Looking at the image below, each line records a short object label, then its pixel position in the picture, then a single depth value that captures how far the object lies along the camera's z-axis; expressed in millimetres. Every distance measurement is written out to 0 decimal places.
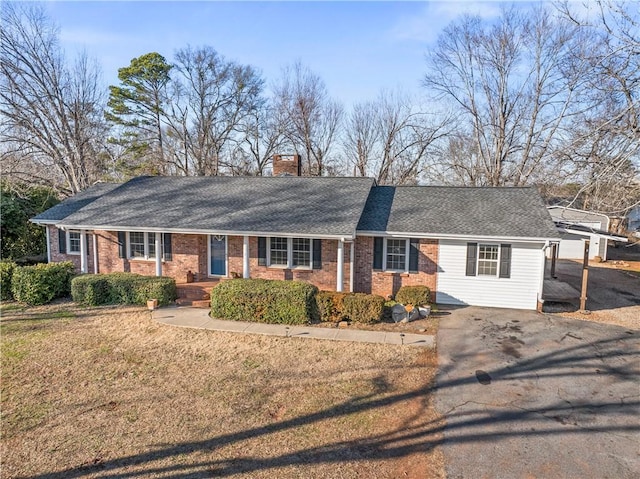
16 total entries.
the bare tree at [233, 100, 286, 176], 34656
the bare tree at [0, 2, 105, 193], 22406
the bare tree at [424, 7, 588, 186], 25094
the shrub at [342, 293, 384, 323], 11188
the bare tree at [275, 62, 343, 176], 34031
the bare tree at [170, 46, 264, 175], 34406
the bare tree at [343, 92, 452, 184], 31328
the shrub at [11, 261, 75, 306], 12984
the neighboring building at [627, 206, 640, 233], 36669
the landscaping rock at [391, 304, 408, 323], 11477
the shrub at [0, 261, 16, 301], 13422
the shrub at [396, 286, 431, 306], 12391
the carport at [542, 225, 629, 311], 12602
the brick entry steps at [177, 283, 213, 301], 13502
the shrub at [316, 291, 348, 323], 11406
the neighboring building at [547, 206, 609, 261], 24250
